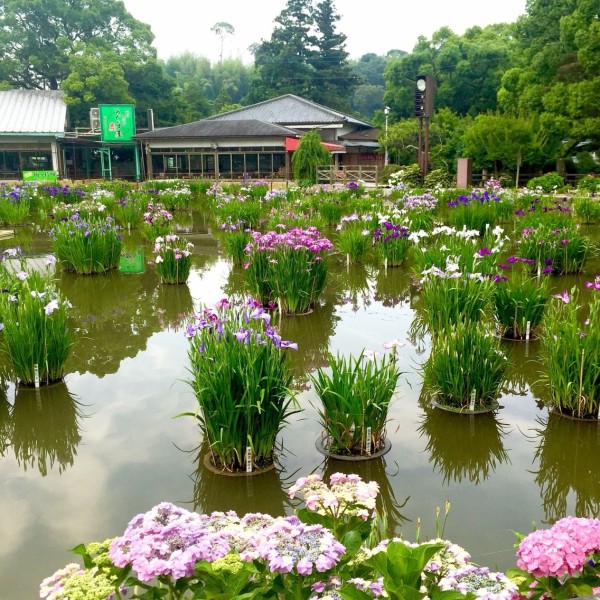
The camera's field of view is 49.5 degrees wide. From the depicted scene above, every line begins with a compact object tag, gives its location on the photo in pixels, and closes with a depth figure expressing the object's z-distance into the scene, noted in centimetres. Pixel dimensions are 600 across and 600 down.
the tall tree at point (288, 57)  5156
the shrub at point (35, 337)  452
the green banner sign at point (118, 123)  3450
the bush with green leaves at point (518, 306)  548
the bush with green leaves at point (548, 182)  2209
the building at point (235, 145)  3309
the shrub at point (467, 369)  409
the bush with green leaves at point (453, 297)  523
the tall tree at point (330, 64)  5197
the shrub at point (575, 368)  389
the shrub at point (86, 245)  877
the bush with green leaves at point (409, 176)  2395
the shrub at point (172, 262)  820
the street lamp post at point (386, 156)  3523
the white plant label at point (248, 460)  347
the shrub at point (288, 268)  654
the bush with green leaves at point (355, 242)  980
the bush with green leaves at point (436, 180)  2261
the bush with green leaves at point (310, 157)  2588
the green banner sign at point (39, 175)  3256
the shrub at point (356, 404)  355
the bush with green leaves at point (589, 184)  1939
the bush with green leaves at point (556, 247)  821
